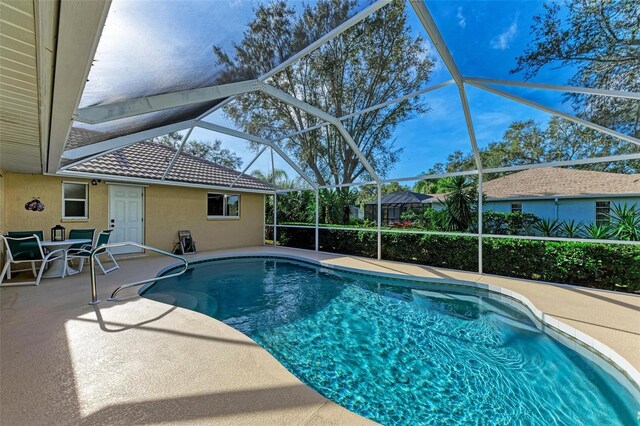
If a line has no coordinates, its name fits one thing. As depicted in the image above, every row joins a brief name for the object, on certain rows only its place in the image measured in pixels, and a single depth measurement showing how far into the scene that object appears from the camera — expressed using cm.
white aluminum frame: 383
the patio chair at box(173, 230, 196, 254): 988
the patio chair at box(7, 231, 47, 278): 560
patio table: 615
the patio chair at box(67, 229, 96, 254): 704
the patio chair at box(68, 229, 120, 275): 650
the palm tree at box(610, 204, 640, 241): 654
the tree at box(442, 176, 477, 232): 961
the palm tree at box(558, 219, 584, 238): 723
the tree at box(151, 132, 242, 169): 1234
